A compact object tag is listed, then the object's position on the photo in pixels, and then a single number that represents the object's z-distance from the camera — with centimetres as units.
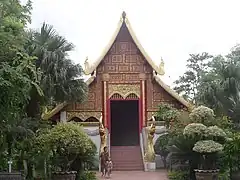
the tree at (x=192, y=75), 3812
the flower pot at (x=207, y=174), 1477
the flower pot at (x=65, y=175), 1497
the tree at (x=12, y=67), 1129
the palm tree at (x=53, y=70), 1788
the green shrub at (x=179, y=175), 1628
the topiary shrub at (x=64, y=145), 1477
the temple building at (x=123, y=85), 2386
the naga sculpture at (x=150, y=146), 2081
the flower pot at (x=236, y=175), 1533
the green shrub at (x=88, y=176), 1636
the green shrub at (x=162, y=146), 2032
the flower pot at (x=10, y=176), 1184
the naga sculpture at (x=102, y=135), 2075
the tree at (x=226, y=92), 2089
